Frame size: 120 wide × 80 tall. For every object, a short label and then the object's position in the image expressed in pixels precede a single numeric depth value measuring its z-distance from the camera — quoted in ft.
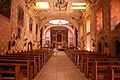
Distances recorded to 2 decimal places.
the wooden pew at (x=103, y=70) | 7.00
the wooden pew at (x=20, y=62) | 8.22
